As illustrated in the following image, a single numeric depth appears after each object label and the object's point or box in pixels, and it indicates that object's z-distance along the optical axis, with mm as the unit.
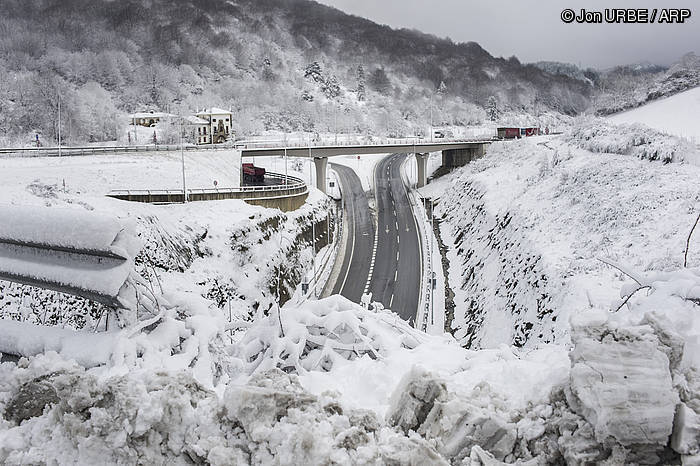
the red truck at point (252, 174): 51094
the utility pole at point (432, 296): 28278
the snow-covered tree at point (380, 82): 175625
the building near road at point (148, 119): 94812
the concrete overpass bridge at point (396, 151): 55656
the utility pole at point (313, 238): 38231
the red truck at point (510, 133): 76750
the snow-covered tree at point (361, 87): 157375
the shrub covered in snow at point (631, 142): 31125
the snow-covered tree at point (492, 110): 150750
